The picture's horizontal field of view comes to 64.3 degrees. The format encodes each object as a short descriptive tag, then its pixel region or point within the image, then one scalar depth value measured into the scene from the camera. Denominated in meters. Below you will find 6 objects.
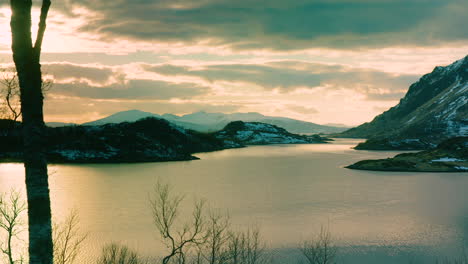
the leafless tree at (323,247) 37.33
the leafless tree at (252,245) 36.81
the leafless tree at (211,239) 36.83
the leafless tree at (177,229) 42.75
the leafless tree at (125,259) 34.19
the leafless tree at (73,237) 26.80
